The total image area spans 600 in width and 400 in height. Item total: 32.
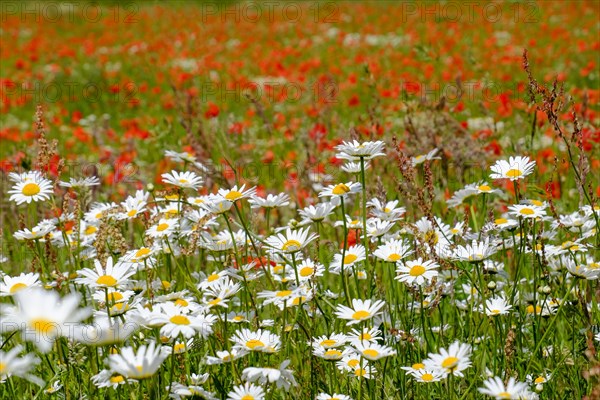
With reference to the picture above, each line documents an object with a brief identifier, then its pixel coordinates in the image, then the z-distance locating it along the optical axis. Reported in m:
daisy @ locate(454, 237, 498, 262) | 4.53
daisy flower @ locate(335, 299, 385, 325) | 3.99
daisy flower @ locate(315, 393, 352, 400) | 3.88
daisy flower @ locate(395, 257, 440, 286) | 4.37
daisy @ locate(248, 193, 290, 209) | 4.88
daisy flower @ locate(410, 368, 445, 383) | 4.03
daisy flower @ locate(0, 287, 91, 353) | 2.95
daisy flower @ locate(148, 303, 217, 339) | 3.68
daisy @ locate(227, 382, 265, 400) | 3.68
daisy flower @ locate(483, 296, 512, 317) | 4.65
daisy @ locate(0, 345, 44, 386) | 2.91
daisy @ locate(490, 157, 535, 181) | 4.76
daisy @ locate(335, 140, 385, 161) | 4.48
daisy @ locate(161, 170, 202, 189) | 5.05
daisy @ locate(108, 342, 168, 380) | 3.19
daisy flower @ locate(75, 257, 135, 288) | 4.20
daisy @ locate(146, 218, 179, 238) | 5.16
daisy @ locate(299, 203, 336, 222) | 4.61
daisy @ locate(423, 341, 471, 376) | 3.50
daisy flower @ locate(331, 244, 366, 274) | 4.85
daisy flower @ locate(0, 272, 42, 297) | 4.48
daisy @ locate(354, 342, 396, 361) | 3.78
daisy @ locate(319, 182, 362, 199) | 4.68
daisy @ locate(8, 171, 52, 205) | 5.19
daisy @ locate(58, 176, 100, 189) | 5.82
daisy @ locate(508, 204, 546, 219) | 4.65
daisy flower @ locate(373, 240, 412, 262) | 4.69
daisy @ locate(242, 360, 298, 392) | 3.65
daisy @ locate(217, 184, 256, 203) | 4.62
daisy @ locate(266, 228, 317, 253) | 4.54
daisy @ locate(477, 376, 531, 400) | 3.19
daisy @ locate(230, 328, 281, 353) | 3.94
